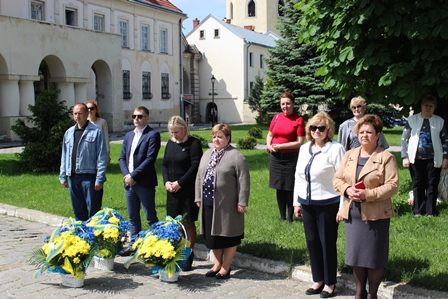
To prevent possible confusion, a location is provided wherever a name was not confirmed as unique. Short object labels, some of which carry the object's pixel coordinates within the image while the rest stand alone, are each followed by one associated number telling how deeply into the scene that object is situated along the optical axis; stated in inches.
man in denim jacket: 303.6
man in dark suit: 294.7
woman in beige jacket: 205.8
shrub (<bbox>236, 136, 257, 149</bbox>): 906.1
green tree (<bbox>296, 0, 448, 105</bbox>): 328.5
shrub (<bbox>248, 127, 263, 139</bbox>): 1024.2
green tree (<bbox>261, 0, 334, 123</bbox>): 1261.1
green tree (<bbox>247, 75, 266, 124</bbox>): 1966.0
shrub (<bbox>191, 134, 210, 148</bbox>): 882.5
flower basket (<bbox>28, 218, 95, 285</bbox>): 245.0
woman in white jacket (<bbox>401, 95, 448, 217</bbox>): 334.3
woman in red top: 329.7
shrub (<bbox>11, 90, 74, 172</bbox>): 617.6
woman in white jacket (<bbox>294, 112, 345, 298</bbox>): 233.5
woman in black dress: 275.7
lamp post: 2073.3
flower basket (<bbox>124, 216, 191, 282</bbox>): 246.2
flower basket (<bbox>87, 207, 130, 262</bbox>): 261.6
